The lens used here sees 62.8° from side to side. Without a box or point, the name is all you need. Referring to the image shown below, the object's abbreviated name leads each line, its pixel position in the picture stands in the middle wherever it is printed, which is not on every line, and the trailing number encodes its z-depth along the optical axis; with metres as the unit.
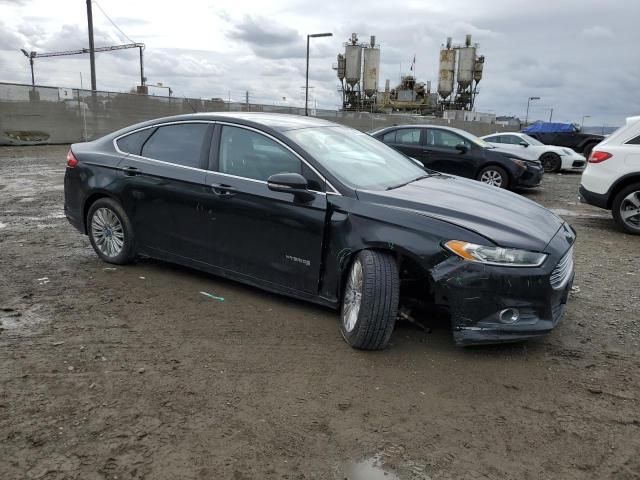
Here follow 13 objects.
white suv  7.47
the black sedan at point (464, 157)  11.11
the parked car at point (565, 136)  22.31
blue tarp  23.06
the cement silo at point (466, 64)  54.50
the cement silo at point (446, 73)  55.12
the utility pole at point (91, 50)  18.02
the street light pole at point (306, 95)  28.63
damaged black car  3.34
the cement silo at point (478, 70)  54.59
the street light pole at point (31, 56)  38.46
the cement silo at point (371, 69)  54.06
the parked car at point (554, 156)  17.14
